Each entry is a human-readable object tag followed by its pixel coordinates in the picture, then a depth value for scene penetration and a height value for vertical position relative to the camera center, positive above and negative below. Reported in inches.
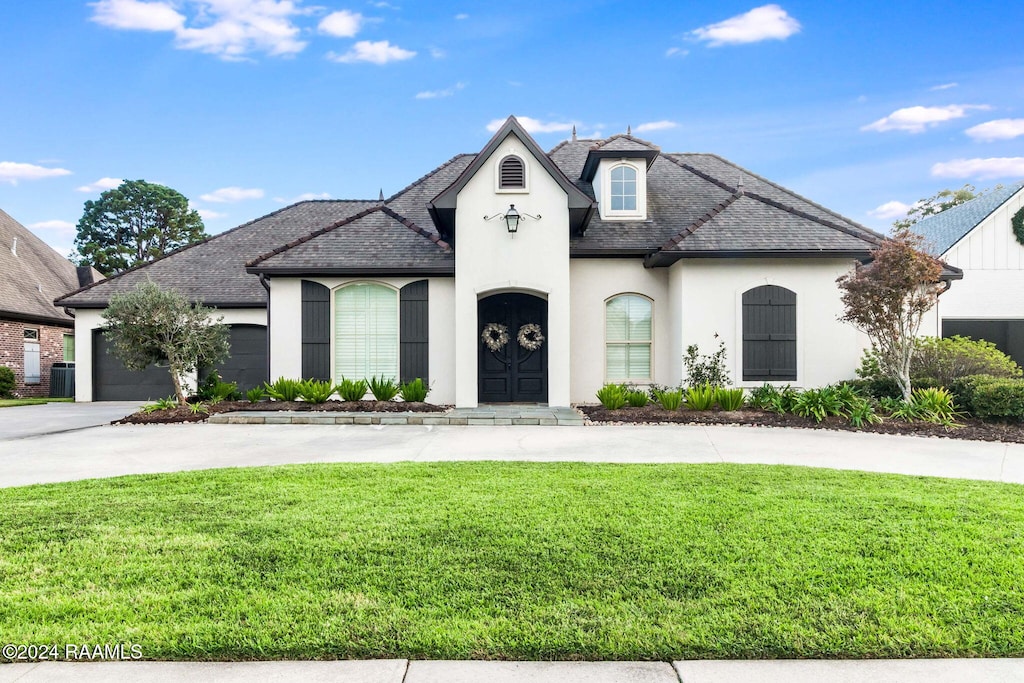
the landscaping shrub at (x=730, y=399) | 429.7 -34.3
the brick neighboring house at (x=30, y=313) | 767.7 +58.4
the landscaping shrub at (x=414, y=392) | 472.7 -30.4
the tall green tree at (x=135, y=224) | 1672.0 +382.9
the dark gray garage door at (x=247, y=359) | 656.4 -4.3
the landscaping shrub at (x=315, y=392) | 469.1 -29.8
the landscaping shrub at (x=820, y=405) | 400.8 -36.7
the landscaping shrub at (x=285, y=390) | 476.4 -28.5
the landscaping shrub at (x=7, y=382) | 713.6 -31.0
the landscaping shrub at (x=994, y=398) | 363.9 -30.0
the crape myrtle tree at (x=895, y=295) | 389.7 +38.1
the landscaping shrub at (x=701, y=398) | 430.0 -33.9
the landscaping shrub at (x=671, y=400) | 432.8 -35.0
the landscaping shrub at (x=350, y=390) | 477.1 -28.8
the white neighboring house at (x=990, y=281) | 700.7 +85.0
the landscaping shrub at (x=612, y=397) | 448.5 -34.0
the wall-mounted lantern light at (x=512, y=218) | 468.8 +108.2
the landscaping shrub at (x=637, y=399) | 457.1 -36.0
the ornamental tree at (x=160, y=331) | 447.5 +19.0
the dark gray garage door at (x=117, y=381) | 677.3 -29.1
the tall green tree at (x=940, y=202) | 1332.4 +350.6
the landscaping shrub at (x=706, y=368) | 474.9 -12.9
